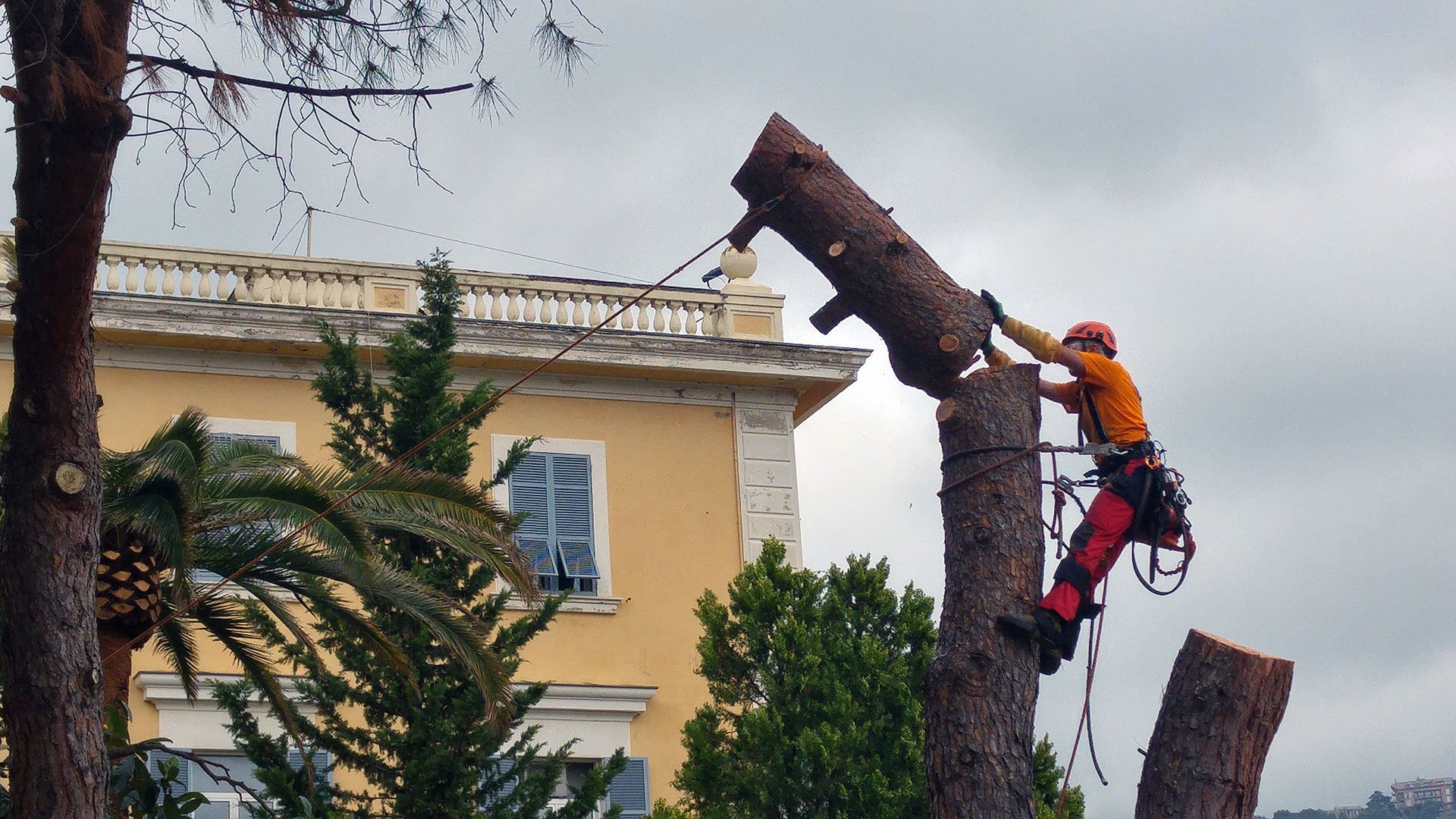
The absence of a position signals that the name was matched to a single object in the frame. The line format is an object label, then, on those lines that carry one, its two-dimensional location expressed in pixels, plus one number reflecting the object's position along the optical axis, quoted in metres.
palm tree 21.56
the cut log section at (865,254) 14.48
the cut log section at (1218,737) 12.73
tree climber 14.95
